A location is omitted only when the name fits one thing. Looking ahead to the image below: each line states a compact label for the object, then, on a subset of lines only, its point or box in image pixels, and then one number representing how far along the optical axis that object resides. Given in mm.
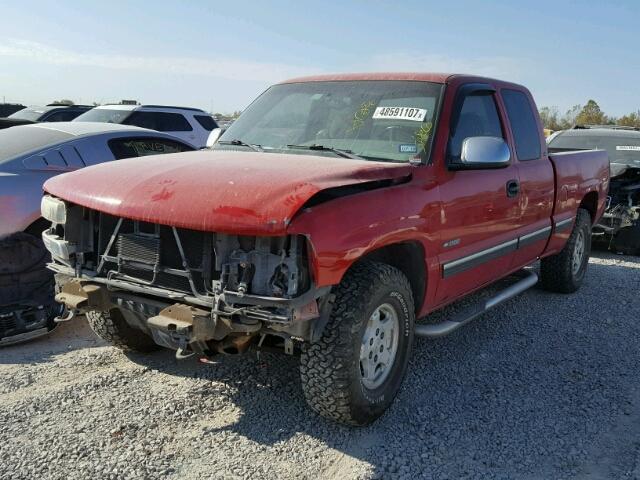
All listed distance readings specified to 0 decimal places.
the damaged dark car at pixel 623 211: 8602
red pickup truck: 3066
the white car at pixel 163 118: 12789
